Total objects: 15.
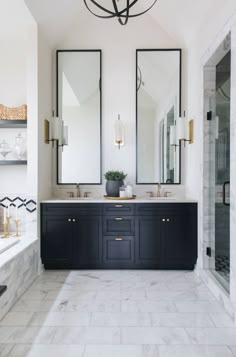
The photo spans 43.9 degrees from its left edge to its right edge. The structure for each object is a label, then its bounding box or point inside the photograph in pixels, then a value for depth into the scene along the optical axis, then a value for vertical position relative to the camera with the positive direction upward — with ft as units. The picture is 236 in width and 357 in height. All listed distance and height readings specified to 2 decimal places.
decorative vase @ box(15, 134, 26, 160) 13.24 +1.27
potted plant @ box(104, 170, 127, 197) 13.65 -0.27
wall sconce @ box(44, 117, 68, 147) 13.46 +2.06
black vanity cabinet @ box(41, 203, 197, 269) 12.72 -2.57
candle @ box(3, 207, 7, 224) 12.69 -1.77
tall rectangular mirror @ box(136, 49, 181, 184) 14.47 +3.13
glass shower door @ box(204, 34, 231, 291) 11.80 +0.26
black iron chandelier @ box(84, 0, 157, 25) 7.47 +4.31
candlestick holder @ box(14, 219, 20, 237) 12.37 -2.17
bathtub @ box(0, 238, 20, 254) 10.38 -2.52
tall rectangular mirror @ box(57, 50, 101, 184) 14.55 +2.65
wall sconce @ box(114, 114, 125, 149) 14.32 +2.11
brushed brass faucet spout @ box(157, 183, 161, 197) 14.34 -0.72
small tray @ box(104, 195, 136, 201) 13.05 -0.98
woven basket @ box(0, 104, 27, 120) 12.83 +2.78
